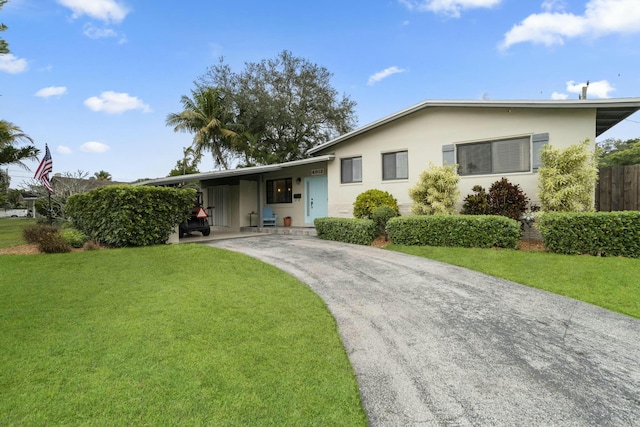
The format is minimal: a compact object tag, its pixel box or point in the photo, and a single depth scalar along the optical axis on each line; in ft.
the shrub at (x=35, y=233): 27.35
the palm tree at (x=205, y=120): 71.00
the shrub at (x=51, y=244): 26.32
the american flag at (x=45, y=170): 38.83
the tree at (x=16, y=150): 50.94
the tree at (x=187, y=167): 96.53
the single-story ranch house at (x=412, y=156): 28.37
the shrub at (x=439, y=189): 30.32
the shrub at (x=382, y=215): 32.55
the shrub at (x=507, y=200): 28.09
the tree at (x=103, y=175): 154.16
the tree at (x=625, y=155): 89.04
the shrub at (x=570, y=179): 25.05
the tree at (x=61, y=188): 48.11
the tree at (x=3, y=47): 25.01
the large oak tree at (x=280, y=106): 70.79
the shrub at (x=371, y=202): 35.55
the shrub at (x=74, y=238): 28.60
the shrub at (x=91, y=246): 27.78
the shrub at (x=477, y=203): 29.35
